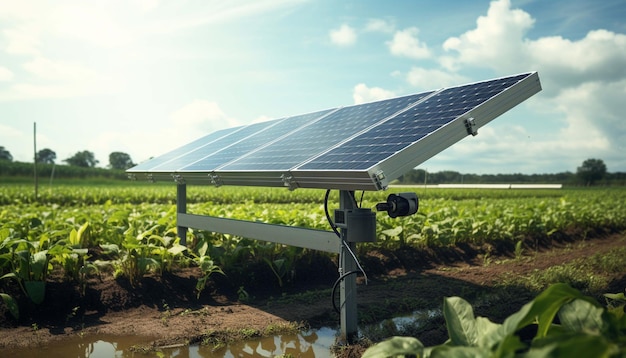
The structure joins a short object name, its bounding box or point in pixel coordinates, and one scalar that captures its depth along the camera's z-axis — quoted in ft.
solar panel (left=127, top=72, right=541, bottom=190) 15.31
